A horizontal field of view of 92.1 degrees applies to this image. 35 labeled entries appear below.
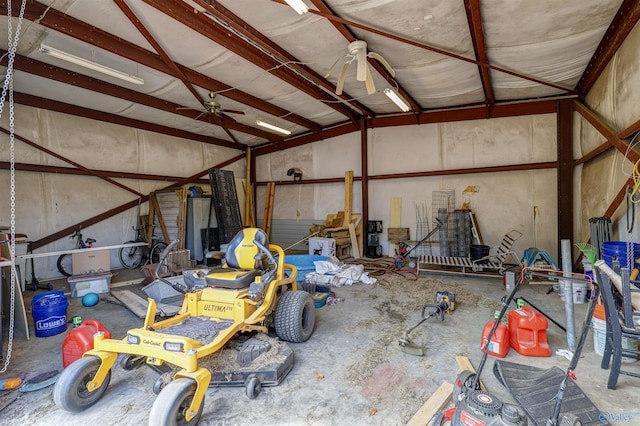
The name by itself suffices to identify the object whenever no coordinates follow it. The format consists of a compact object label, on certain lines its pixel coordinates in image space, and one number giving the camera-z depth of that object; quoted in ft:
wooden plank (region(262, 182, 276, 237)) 32.48
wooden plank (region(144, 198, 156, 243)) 24.47
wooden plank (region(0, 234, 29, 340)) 10.28
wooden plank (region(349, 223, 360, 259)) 25.84
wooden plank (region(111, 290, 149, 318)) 12.55
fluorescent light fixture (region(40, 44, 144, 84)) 12.17
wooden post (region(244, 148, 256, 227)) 32.99
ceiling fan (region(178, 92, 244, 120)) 19.15
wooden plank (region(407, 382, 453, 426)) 6.20
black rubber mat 6.16
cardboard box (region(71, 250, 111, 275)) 15.42
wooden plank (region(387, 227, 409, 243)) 25.39
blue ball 13.80
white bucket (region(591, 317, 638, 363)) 8.41
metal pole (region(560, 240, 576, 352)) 8.66
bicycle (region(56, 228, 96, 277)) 19.86
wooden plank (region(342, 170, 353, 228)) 27.14
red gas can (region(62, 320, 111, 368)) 8.05
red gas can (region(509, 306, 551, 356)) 8.96
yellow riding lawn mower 5.90
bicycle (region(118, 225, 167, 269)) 23.25
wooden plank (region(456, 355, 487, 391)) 8.20
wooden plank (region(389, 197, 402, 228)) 26.11
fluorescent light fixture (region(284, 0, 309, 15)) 9.91
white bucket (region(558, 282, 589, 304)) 13.43
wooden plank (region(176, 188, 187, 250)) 22.93
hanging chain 8.31
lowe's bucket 10.48
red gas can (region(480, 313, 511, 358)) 8.83
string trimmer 9.14
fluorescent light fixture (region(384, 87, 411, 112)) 17.58
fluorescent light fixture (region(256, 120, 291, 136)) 24.02
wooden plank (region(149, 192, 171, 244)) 23.99
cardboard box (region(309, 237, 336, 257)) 23.34
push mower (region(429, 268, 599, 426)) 4.13
